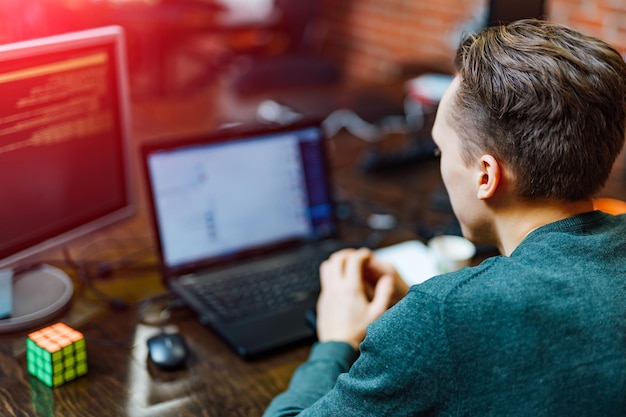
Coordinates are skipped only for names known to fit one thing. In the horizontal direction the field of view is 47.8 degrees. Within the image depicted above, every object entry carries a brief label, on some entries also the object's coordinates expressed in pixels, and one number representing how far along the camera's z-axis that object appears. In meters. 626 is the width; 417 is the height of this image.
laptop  1.27
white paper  1.43
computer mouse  1.11
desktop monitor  1.13
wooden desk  1.03
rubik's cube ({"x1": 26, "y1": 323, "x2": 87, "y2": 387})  1.04
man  0.77
